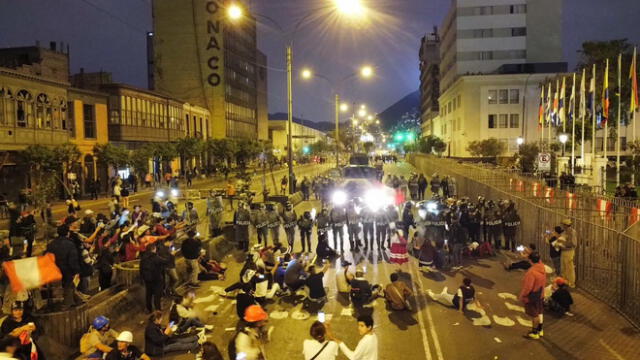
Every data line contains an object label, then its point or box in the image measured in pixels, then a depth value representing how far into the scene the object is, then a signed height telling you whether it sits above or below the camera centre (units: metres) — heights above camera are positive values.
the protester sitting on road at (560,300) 11.72 -3.32
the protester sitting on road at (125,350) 8.13 -3.01
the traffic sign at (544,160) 26.06 -0.35
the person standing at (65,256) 10.32 -1.87
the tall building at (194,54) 81.69 +16.67
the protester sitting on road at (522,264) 15.34 -3.28
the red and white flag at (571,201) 16.88 -1.61
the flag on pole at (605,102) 30.43 +3.00
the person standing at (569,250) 13.73 -2.56
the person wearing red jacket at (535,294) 10.23 -2.78
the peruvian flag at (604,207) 15.26 -1.70
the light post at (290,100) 30.16 +3.41
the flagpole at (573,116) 34.62 +2.53
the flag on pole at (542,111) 43.78 +3.50
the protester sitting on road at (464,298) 11.97 -3.29
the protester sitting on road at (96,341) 8.50 -2.96
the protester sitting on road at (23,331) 7.83 -2.61
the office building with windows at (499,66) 69.81 +13.89
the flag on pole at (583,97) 32.84 +3.48
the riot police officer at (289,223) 18.30 -2.29
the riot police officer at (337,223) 17.83 -2.26
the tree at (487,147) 61.48 +0.83
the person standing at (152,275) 11.62 -2.55
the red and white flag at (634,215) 13.98 -1.73
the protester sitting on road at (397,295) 11.96 -3.21
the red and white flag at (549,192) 18.55 -1.45
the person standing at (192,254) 14.05 -2.55
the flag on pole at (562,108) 36.00 +3.10
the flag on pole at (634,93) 28.33 +3.21
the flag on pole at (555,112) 37.28 +3.00
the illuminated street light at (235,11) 21.41 +6.10
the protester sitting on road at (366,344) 6.60 -2.37
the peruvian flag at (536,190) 19.75 -1.40
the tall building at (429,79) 126.69 +20.11
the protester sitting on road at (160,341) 9.35 -3.32
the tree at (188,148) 53.16 +1.24
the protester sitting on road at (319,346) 6.53 -2.38
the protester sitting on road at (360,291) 12.36 -3.20
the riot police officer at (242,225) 18.36 -2.34
